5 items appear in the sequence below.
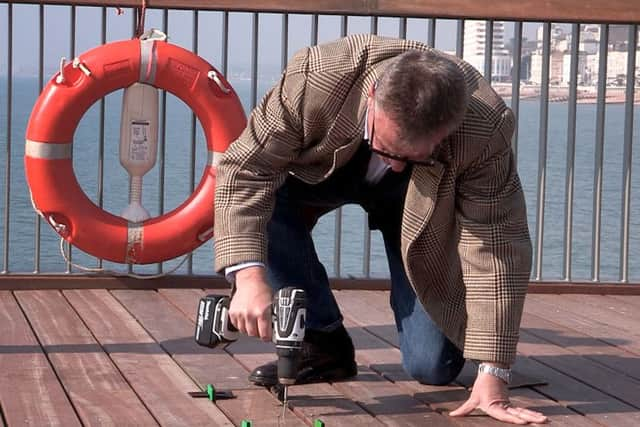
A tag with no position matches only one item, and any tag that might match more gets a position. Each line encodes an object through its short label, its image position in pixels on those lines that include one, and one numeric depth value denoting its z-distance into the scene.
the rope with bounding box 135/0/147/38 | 4.06
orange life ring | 3.91
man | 2.56
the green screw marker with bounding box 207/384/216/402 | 2.85
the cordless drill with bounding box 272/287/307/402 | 2.42
